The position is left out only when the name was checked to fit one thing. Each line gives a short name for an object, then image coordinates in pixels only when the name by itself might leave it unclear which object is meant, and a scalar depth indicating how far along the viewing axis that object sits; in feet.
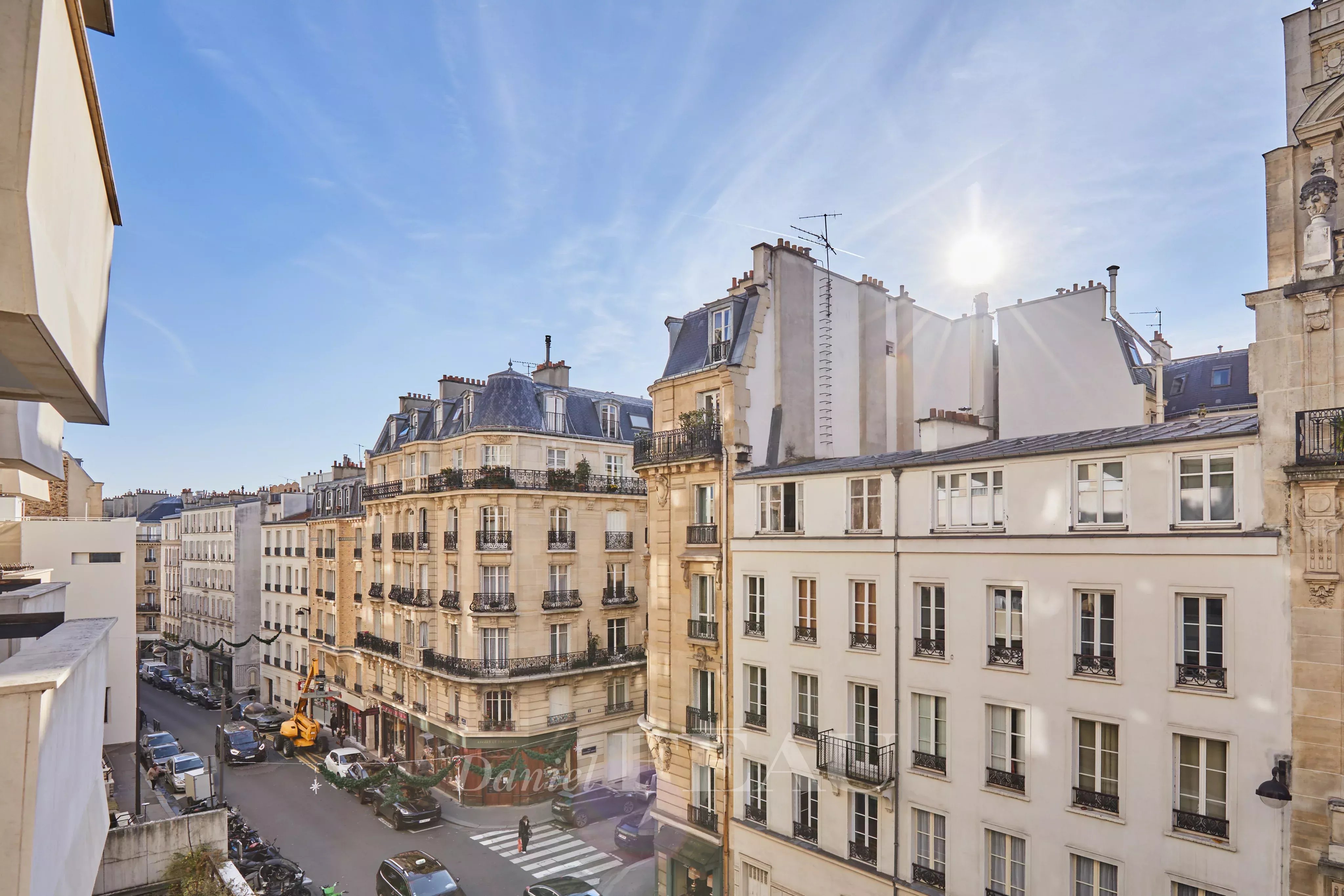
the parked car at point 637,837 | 87.71
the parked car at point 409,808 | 97.55
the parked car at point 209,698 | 167.43
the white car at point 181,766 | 105.81
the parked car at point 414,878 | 70.79
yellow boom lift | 119.55
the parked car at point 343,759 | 108.78
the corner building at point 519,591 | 106.52
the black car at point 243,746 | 124.77
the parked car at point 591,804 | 99.09
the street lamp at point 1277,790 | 38.88
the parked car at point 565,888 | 69.10
